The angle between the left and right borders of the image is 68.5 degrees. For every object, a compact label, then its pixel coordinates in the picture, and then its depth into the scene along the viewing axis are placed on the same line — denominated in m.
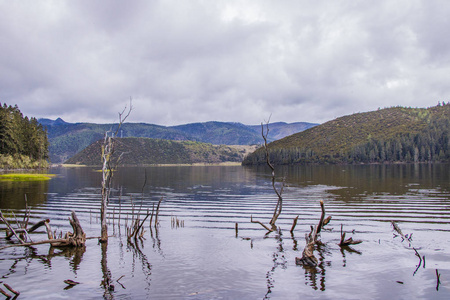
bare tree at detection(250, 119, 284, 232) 28.40
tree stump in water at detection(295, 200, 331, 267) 18.23
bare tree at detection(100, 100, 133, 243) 21.13
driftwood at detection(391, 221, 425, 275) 17.34
